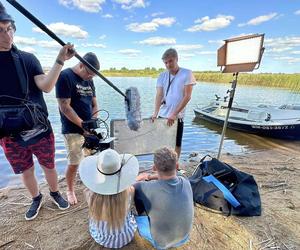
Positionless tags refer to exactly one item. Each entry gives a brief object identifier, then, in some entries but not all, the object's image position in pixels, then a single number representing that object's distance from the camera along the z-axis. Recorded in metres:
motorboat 7.02
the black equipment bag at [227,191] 2.42
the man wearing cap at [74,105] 2.13
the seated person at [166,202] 1.61
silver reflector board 3.12
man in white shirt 3.00
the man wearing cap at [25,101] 1.73
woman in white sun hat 1.54
